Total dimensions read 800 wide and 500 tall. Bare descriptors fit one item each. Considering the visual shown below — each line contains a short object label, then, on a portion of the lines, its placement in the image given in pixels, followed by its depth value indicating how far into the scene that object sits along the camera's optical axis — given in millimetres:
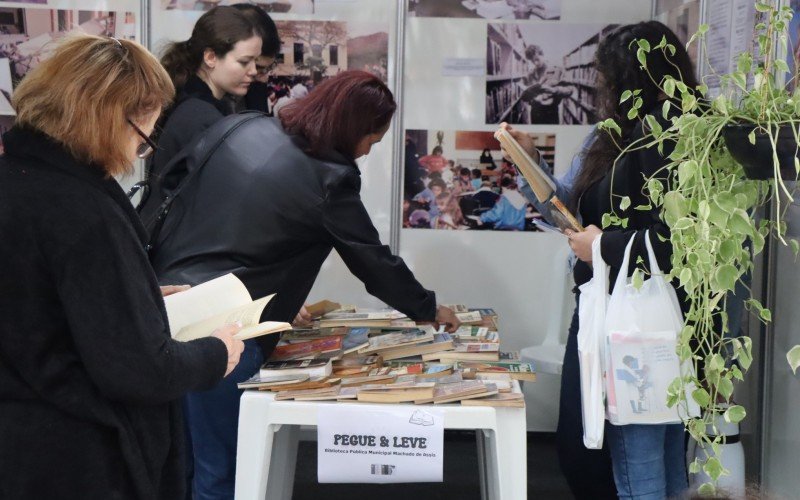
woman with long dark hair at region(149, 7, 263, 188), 3268
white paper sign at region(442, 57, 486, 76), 4180
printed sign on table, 2174
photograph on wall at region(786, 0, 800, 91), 2658
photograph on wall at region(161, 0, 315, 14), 4145
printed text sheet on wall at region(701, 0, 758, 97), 3109
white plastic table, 2201
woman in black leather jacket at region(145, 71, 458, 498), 2510
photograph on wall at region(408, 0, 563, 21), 4121
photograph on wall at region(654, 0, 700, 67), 3668
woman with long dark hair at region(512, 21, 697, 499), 2358
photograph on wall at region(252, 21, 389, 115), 4168
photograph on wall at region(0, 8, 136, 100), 4168
